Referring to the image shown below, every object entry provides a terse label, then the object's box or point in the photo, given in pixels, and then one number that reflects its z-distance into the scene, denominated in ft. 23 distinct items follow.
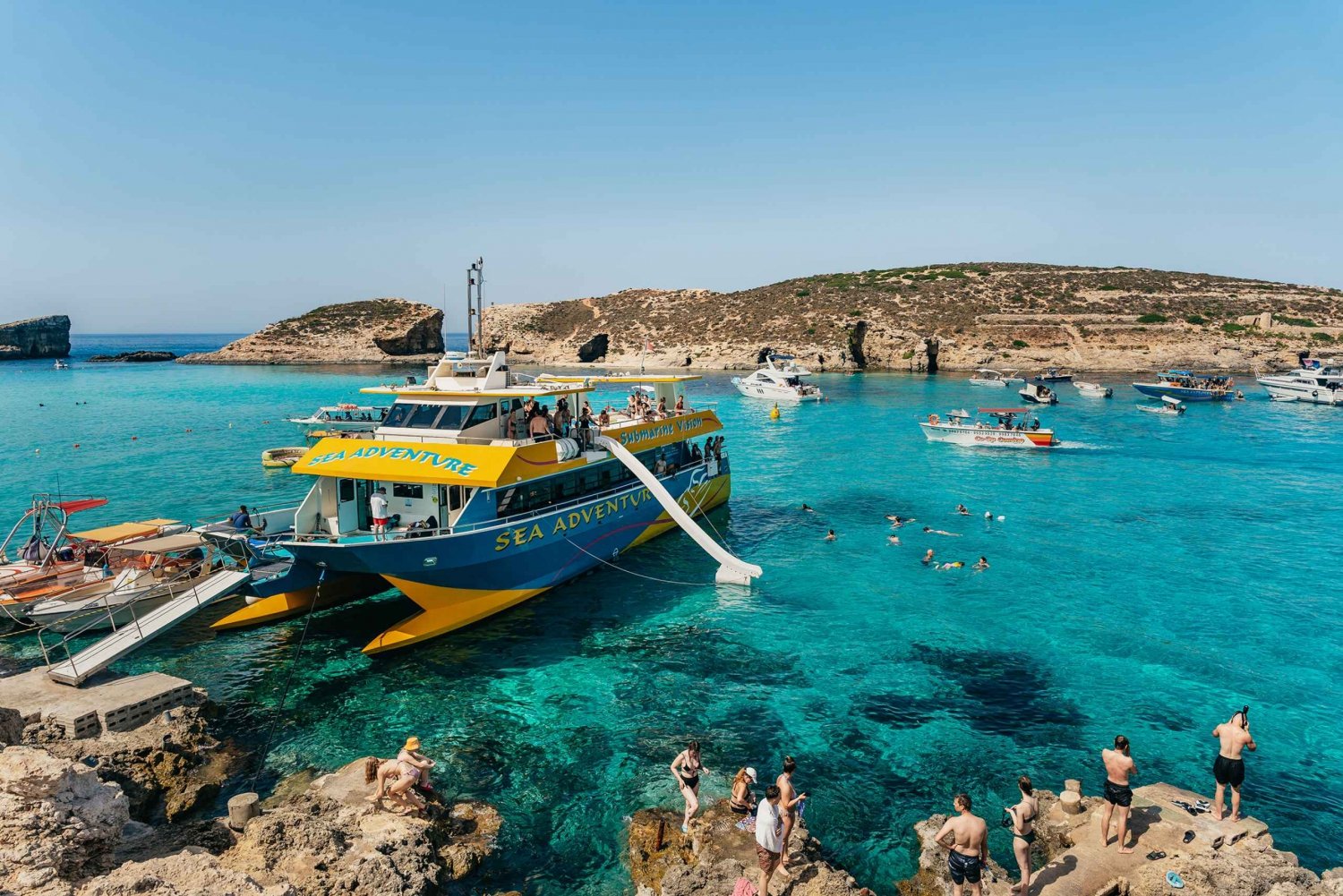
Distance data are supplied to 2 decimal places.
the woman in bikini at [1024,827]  31.27
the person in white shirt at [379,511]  59.79
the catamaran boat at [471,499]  58.34
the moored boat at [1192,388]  228.43
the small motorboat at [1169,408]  203.00
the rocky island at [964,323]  317.83
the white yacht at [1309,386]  224.33
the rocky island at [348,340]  410.10
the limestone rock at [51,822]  27.12
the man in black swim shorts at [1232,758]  35.55
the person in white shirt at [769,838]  31.19
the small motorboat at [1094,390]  237.25
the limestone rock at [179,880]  26.05
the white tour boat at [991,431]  152.87
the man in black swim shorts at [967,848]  30.63
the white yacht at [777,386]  238.27
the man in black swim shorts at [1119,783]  33.60
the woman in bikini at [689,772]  37.29
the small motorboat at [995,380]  268.41
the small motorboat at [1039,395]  220.84
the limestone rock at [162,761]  38.47
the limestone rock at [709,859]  31.99
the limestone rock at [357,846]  31.63
